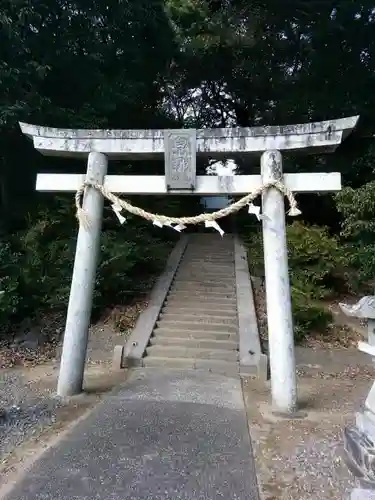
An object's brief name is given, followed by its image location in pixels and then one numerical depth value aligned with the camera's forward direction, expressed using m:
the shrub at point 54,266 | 8.60
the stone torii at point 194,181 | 5.17
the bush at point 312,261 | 9.66
